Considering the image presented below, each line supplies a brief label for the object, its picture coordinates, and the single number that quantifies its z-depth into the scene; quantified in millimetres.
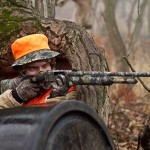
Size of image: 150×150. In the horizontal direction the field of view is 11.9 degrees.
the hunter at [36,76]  6214
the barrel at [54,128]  4890
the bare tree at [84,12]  20672
